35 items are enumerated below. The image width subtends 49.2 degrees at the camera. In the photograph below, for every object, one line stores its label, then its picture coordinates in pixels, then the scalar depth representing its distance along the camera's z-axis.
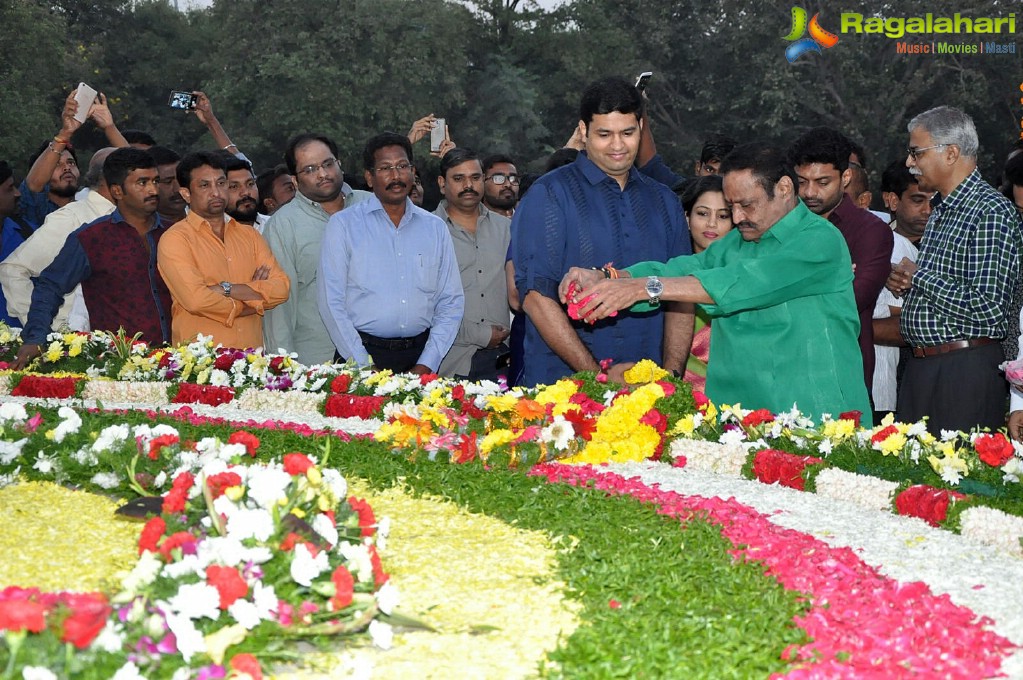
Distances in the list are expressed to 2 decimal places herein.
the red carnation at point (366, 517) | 3.39
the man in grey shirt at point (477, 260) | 8.09
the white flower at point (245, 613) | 2.80
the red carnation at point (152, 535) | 3.11
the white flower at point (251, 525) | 3.04
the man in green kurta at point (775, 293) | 4.73
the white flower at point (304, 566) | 2.96
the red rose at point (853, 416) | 4.92
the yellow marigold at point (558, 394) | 5.06
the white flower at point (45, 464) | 4.80
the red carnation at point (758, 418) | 4.99
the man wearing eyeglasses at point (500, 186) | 9.38
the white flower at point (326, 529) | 3.23
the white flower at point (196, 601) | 2.76
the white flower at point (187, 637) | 2.67
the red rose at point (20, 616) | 2.49
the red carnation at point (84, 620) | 2.56
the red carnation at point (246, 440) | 4.27
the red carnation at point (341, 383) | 6.38
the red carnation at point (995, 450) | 4.62
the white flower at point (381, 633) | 2.93
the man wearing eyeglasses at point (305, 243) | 7.67
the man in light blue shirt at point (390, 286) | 6.91
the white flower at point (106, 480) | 4.62
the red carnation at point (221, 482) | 3.34
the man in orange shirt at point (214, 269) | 7.09
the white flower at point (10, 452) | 4.95
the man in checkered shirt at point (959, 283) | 5.68
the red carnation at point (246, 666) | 2.62
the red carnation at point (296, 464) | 3.35
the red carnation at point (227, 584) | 2.79
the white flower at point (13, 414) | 5.37
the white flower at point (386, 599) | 3.01
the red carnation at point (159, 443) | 4.68
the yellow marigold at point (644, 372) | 5.23
